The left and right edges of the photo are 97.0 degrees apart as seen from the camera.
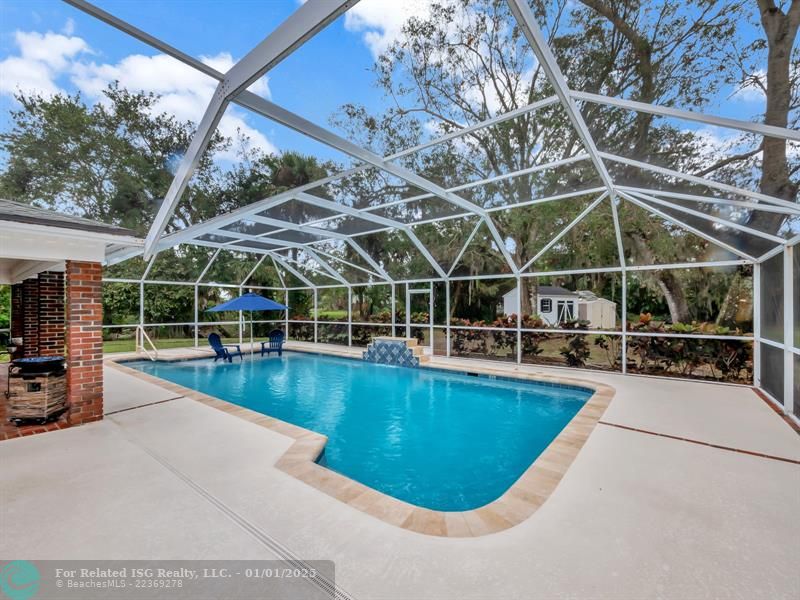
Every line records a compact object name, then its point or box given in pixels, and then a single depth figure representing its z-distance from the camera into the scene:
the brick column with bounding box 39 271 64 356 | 6.36
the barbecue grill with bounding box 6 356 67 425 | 4.47
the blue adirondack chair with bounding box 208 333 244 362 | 11.83
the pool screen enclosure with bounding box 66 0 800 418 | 3.44
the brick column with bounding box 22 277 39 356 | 6.99
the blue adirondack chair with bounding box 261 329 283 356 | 13.30
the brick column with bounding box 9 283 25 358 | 8.04
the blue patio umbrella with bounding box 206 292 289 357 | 12.09
